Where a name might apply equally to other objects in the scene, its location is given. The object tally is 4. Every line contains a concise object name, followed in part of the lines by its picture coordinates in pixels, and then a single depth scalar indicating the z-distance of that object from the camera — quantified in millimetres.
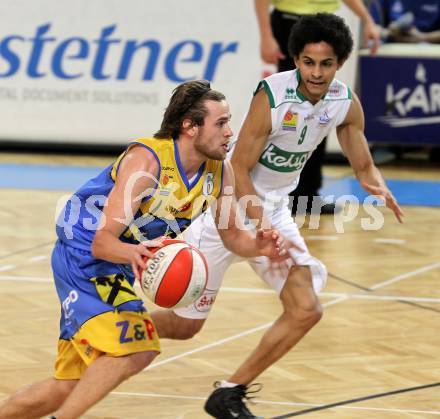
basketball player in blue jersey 9211
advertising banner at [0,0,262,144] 24016
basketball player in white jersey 10945
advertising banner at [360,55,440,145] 23781
